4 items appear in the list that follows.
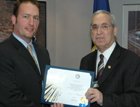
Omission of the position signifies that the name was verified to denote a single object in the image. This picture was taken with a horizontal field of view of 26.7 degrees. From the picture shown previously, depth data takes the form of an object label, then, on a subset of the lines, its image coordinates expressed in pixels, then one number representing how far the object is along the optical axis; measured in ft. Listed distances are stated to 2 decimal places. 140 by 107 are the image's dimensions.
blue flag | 14.47
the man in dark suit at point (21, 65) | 7.59
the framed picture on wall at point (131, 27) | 17.72
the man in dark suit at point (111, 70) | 7.60
